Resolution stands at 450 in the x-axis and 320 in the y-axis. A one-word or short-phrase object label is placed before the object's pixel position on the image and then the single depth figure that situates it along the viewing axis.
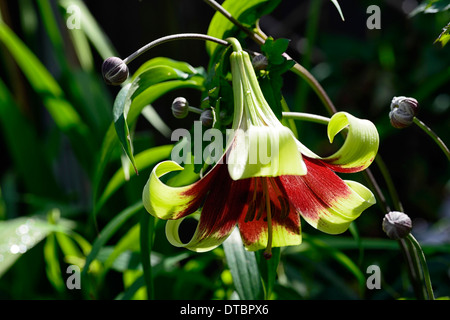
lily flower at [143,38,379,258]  0.45
